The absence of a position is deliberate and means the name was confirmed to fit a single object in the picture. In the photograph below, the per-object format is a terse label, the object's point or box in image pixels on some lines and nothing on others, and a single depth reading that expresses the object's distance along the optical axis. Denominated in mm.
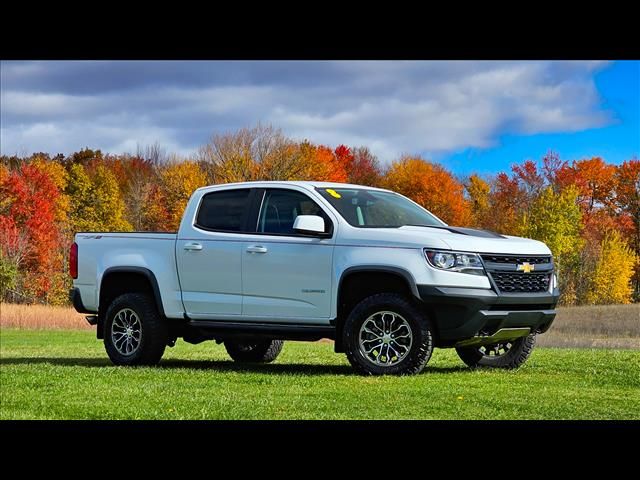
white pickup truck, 10508
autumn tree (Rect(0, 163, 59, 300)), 47000
